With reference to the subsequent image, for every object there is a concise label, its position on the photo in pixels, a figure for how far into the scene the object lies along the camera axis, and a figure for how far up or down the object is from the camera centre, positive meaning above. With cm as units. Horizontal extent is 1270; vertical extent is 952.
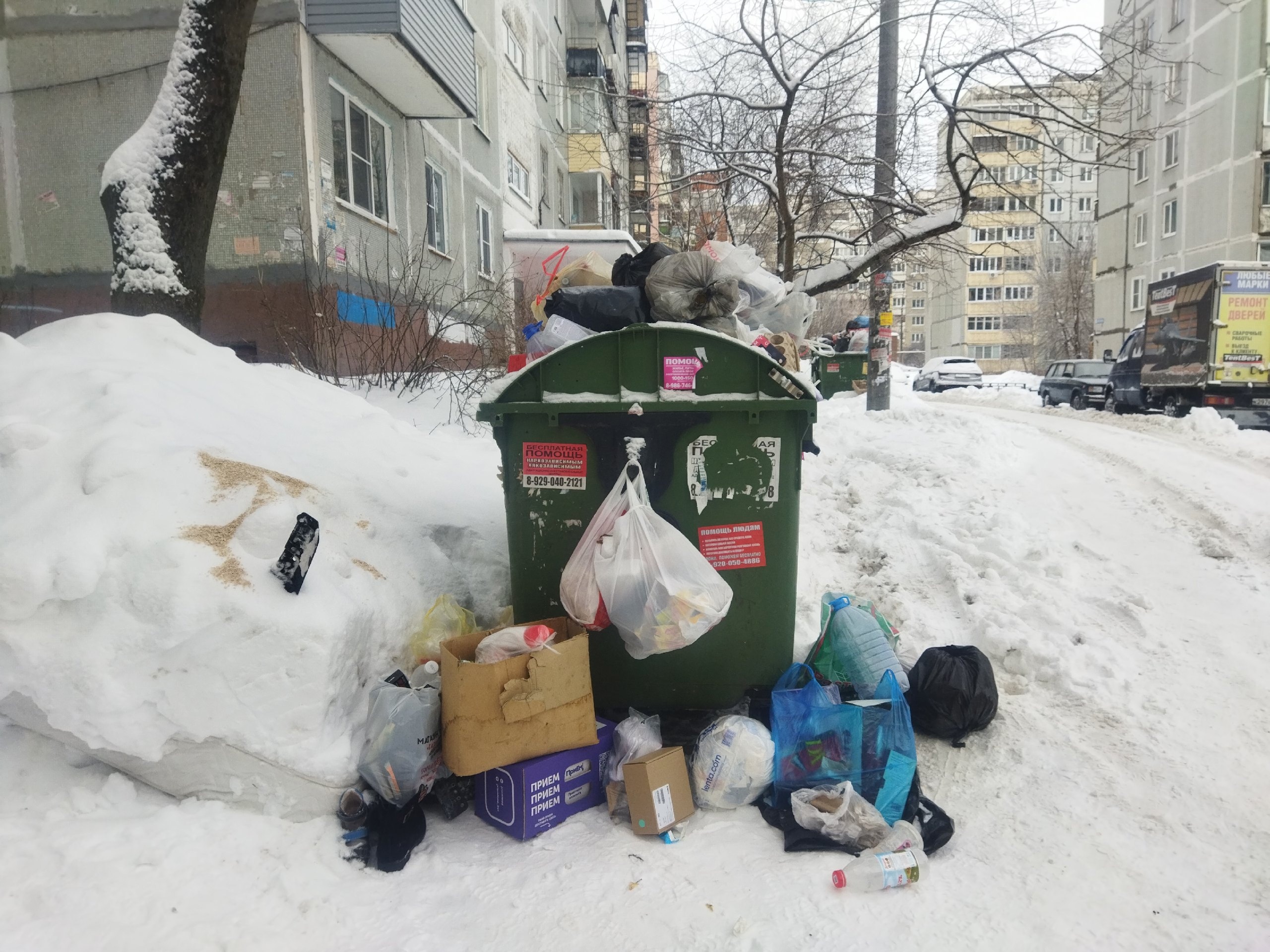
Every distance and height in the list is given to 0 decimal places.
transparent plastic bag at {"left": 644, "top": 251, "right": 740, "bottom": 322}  341 +46
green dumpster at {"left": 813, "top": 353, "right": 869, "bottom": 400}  1305 +43
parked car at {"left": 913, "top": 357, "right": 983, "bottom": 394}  2773 +67
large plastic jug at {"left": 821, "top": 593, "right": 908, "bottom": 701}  308 -100
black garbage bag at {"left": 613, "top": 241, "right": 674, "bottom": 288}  376 +64
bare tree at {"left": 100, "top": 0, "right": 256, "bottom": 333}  477 +147
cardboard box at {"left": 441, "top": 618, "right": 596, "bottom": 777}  249 -97
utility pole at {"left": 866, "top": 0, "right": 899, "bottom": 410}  922 +263
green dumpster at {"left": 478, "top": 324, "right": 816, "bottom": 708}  293 -26
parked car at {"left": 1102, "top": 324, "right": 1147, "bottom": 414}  1477 +22
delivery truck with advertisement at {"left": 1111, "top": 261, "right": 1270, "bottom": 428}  1234 +71
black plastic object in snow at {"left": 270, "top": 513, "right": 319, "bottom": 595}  256 -49
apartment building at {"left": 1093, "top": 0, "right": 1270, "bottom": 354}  2409 +750
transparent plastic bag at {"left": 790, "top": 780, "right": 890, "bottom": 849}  245 -131
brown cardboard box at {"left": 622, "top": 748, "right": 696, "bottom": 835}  250 -125
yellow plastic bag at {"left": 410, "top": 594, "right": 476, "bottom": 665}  298 -87
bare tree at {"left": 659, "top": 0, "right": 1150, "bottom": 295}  792 +299
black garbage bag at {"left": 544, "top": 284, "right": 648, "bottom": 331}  332 +39
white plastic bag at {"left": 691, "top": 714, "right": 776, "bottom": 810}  264 -123
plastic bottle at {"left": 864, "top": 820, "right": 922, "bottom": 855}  238 -134
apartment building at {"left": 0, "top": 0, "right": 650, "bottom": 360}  827 +292
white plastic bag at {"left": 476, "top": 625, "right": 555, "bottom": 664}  261 -79
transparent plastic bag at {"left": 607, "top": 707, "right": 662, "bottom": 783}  270 -117
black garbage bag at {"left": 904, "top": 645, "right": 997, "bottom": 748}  298 -114
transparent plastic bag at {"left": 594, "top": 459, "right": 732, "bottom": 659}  259 -61
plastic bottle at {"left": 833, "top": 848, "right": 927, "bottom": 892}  222 -134
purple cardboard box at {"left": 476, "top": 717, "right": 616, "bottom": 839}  249 -125
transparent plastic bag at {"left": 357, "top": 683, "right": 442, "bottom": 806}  251 -108
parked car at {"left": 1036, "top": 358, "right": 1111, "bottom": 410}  1742 +17
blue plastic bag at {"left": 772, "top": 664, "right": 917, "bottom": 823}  261 -117
